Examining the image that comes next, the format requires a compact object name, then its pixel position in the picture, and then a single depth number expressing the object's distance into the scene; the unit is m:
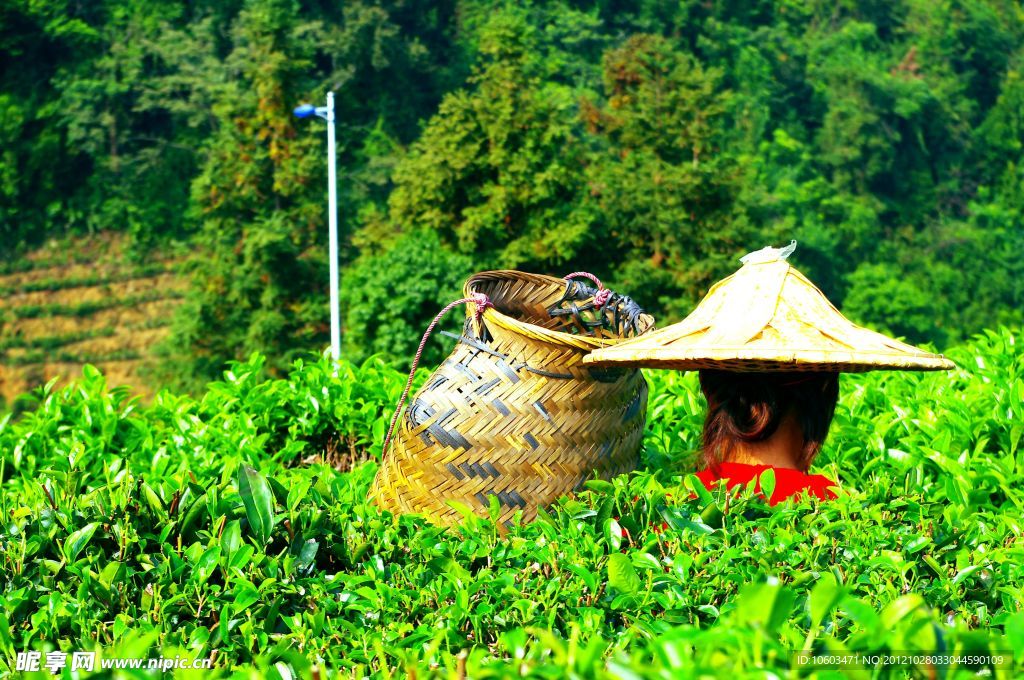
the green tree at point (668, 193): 22.59
